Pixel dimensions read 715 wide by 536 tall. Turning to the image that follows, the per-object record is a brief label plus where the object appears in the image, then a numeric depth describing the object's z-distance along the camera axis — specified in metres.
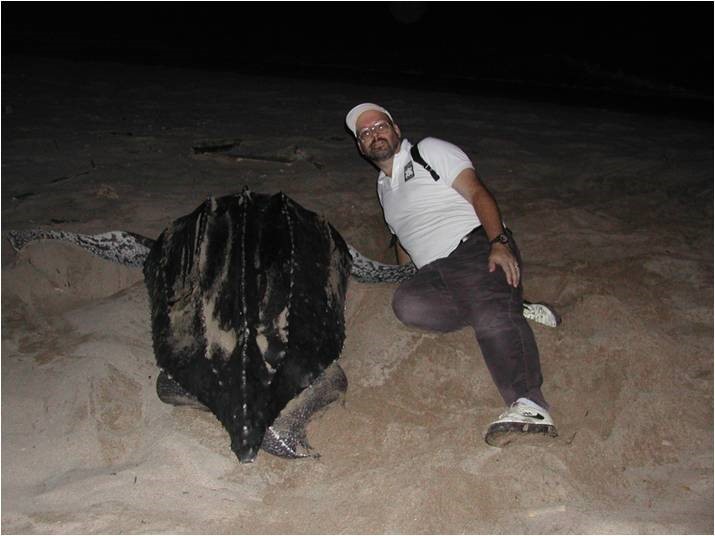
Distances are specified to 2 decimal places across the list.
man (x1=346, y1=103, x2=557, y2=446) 2.25
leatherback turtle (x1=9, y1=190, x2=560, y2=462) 1.95
